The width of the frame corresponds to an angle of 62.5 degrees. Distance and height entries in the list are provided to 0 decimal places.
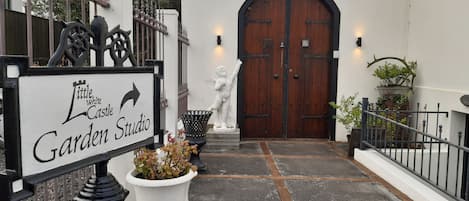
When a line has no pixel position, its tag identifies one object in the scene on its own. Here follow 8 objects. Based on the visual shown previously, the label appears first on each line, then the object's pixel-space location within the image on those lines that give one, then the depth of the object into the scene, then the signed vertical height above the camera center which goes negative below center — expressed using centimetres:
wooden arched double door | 650 +12
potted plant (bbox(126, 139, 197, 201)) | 239 -65
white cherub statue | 549 -31
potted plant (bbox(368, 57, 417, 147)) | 612 -13
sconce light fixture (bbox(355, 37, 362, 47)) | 644 +57
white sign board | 108 -14
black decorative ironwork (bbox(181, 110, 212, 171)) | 428 -62
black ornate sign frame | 103 -3
